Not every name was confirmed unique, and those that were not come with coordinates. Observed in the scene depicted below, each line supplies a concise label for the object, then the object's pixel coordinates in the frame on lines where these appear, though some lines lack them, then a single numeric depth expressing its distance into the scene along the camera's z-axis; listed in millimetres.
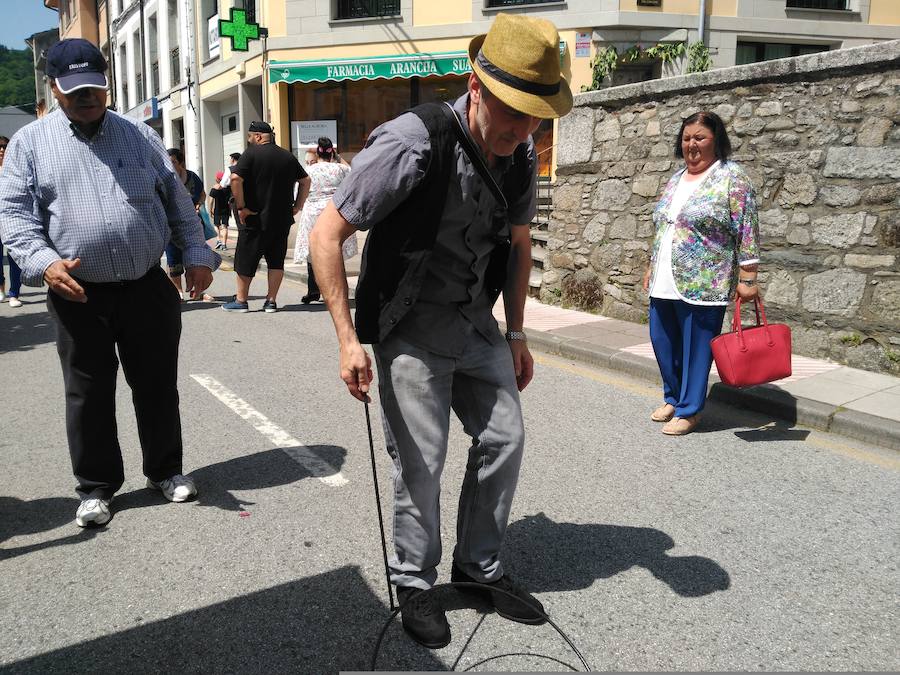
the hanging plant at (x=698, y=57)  15250
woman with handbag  4699
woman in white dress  9305
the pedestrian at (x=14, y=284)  9711
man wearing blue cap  3221
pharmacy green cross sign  18469
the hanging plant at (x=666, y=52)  15328
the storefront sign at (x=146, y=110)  28953
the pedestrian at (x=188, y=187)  9216
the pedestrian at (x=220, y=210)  16672
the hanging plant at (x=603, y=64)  15148
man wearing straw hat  2336
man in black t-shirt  8758
